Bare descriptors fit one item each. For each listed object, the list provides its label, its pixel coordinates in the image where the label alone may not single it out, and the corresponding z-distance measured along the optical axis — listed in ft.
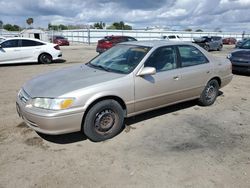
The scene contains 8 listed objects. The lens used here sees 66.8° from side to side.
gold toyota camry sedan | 9.20
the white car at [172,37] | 75.06
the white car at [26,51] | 30.00
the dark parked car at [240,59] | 24.49
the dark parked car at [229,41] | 108.59
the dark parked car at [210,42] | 63.47
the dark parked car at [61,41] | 89.29
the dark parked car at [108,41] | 48.67
